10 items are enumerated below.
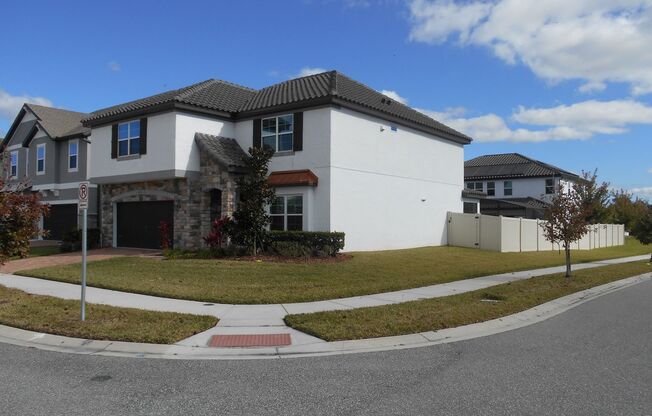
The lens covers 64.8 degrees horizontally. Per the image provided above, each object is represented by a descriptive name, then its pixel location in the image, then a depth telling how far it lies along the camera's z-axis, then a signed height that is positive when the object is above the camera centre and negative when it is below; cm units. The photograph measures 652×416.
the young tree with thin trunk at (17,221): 1122 +2
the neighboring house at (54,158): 2750 +369
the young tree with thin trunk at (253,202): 1792 +74
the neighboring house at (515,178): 4516 +434
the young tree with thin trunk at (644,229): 2338 -14
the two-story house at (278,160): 1983 +263
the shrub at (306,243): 1777 -67
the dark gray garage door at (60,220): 2850 +12
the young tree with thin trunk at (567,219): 1579 +20
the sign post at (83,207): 852 +26
